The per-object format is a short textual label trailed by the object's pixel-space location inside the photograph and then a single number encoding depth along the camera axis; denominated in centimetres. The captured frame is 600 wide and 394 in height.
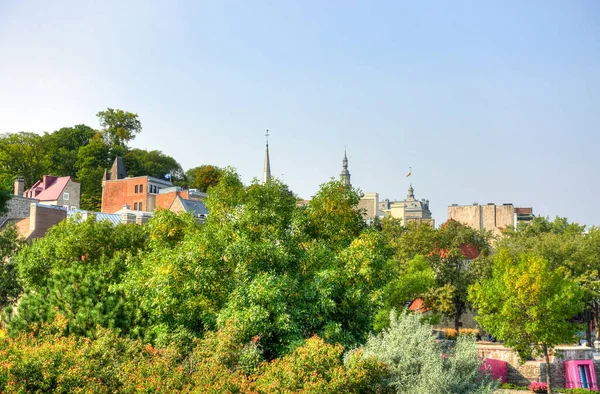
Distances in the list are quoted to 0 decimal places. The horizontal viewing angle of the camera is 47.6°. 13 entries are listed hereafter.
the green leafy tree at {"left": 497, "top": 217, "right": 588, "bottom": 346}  4806
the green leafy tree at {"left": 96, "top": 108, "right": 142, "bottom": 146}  9406
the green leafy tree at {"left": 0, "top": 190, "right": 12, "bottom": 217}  3425
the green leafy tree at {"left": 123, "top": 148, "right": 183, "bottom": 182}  9000
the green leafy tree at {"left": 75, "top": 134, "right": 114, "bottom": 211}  8369
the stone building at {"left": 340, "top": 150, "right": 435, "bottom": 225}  14188
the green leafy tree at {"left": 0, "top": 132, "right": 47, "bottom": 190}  8000
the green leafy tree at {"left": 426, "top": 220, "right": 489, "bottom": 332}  4731
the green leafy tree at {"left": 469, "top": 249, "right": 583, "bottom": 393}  3331
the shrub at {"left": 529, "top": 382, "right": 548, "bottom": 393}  3443
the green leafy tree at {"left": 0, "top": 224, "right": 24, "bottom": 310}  3553
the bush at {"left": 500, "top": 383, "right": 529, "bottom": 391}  3534
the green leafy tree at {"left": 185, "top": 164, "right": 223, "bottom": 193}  8794
